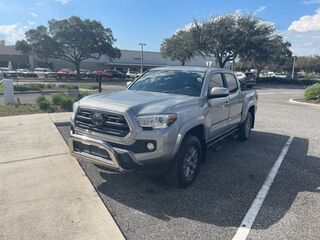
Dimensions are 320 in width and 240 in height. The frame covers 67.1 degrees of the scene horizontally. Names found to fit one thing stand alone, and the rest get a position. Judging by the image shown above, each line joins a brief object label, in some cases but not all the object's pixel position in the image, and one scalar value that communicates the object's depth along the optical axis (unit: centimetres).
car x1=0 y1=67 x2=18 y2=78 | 2931
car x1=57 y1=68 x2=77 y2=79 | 3354
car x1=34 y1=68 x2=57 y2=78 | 3452
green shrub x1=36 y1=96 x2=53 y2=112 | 840
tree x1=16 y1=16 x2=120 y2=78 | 3352
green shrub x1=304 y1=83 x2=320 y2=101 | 1353
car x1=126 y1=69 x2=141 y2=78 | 3877
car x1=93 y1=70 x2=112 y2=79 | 3545
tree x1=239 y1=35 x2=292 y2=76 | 3248
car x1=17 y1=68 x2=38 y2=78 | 3403
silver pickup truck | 315
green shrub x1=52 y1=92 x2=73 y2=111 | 863
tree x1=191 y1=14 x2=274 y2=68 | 3236
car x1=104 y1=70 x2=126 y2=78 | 3769
